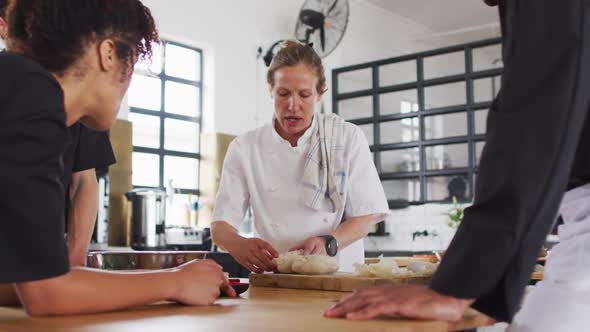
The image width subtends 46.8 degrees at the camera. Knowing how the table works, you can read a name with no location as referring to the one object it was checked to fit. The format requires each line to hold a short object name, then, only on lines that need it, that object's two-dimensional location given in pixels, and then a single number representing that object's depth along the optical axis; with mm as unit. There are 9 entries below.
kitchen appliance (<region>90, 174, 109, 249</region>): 4980
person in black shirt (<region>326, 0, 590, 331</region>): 939
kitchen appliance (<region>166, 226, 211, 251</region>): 5562
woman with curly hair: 940
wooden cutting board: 1543
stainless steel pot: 5324
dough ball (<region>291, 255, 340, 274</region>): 1720
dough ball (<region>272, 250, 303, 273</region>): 1811
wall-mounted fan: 7121
